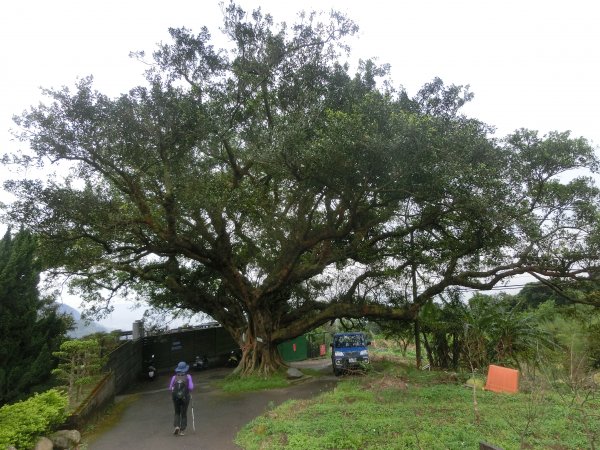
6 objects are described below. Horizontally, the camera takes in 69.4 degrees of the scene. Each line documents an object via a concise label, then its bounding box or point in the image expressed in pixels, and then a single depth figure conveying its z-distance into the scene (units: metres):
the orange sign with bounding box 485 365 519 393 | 10.85
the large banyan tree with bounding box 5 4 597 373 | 11.41
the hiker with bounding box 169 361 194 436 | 9.45
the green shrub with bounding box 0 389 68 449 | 7.09
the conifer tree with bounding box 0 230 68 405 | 10.88
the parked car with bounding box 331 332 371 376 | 18.34
